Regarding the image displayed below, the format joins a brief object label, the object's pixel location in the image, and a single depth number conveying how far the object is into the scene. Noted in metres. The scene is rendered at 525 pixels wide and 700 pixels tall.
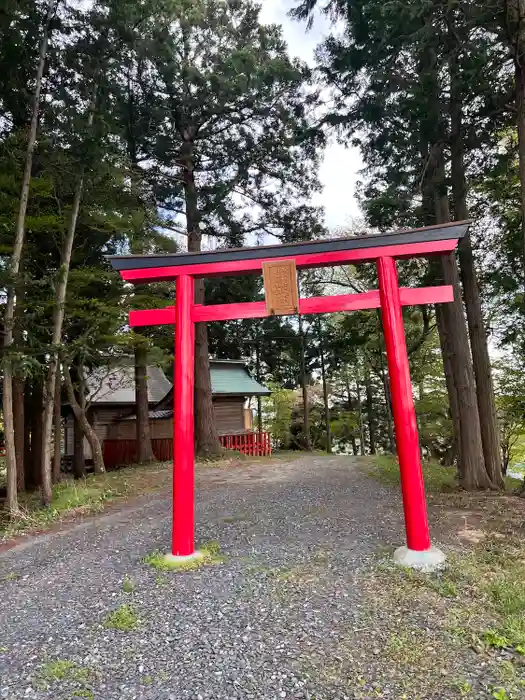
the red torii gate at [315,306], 4.39
